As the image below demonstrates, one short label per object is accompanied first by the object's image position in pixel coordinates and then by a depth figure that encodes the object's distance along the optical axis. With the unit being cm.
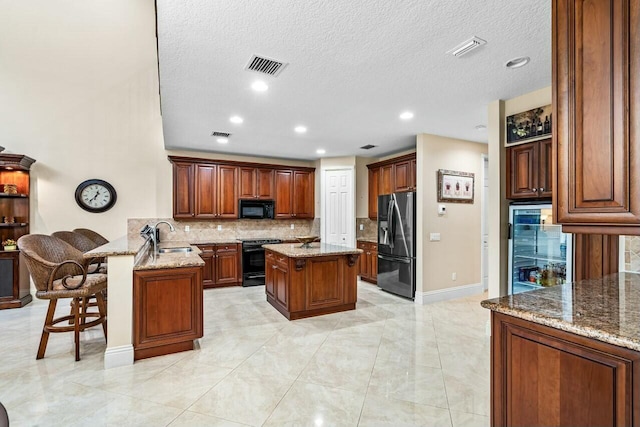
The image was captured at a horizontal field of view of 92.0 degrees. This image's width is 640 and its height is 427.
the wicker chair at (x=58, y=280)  254
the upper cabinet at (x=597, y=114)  119
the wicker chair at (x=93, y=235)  451
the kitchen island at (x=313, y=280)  374
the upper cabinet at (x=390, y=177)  500
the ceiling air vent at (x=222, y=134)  457
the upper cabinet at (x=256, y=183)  590
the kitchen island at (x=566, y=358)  107
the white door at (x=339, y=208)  616
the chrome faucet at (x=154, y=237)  390
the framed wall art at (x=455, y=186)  462
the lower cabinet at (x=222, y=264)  532
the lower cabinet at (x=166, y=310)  266
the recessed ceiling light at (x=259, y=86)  280
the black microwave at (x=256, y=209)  592
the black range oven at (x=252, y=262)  554
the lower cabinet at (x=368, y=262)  565
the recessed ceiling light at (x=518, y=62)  236
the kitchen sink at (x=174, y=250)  385
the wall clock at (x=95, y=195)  497
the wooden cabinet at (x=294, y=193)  623
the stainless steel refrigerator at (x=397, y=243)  461
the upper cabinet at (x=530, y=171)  297
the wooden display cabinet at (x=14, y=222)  421
